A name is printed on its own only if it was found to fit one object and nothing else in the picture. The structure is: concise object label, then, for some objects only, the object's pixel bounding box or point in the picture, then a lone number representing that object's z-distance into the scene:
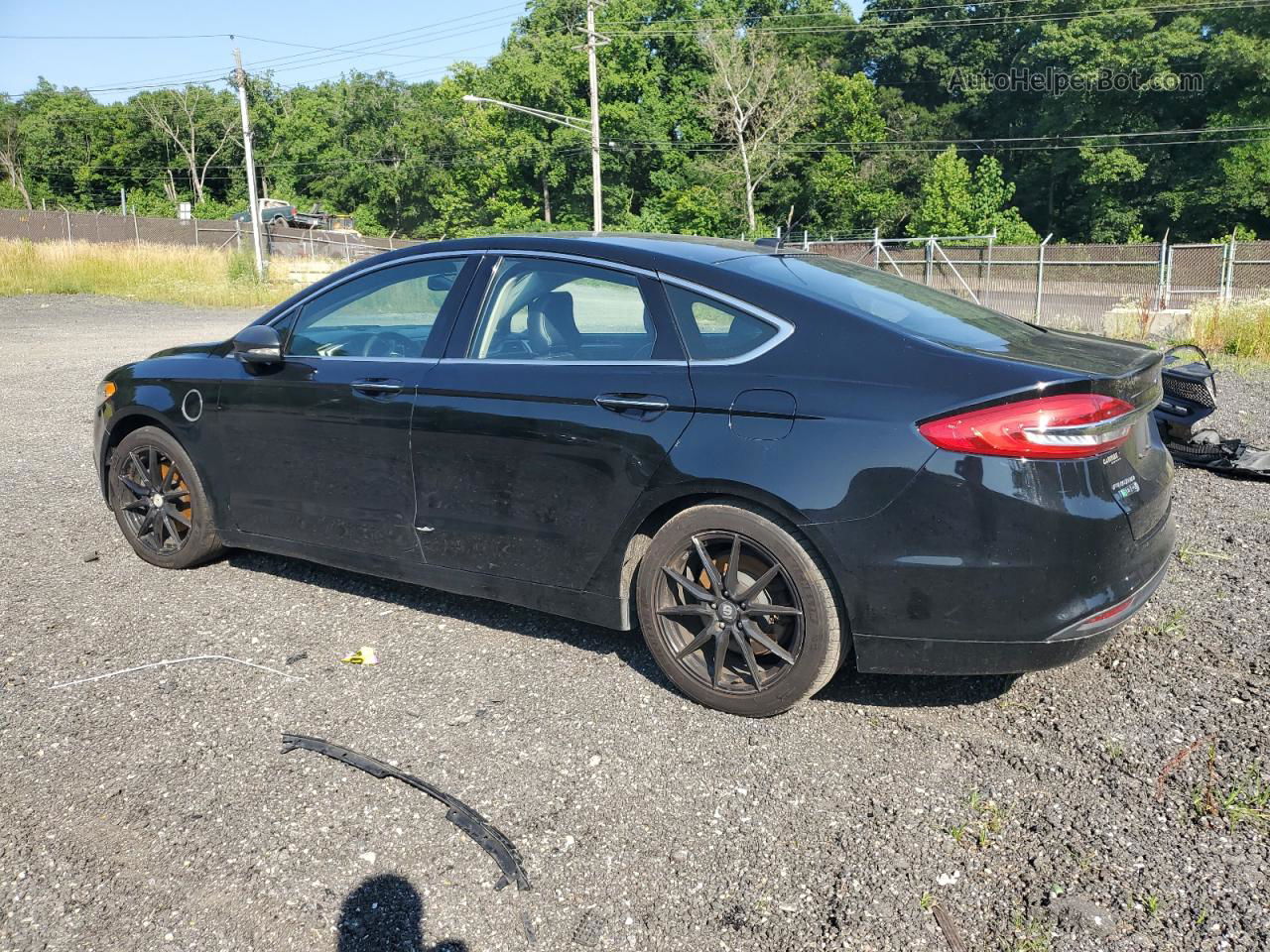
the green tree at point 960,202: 57.72
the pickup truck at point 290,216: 51.88
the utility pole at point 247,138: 33.66
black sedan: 3.06
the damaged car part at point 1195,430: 6.45
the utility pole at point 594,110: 33.50
